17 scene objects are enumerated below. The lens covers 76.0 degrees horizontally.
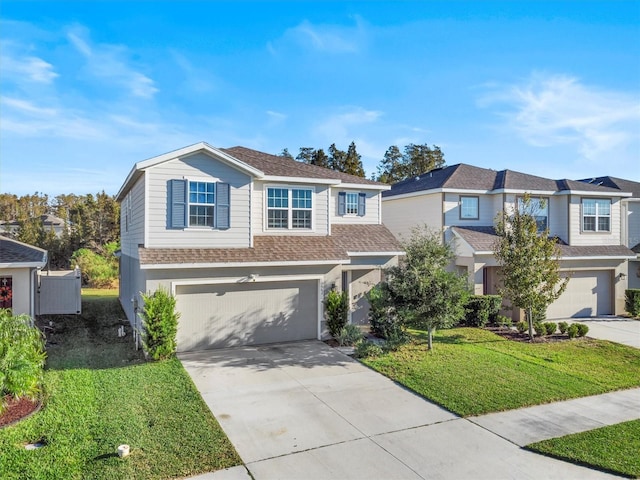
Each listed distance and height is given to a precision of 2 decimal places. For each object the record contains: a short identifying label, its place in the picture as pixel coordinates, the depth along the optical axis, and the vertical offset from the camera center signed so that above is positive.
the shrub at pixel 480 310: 16.67 -2.75
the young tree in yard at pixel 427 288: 12.13 -1.35
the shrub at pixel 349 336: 13.24 -3.03
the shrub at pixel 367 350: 12.03 -3.20
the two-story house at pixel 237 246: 12.09 -0.13
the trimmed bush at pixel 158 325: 11.01 -2.25
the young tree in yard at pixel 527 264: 14.37 -0.75
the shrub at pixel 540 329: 15.38 -3.24
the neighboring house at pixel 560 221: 19.27 +1.10
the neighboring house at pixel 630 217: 22.81 +1.54
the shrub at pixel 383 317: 12.80 -2.48
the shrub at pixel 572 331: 15.11 -3.24
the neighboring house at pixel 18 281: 12.28 -1.23
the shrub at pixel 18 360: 7.43 -2.26
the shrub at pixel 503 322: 16.86 -3.27
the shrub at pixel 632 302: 19.50 -2.81
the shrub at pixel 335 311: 13.72 -2.33
